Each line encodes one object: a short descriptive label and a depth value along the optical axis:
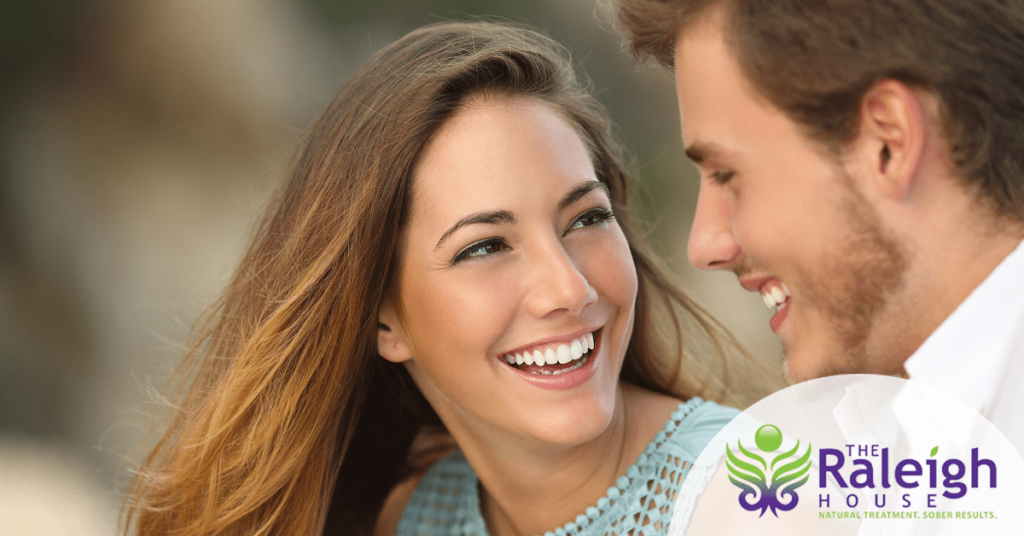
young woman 2.72
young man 2.61
